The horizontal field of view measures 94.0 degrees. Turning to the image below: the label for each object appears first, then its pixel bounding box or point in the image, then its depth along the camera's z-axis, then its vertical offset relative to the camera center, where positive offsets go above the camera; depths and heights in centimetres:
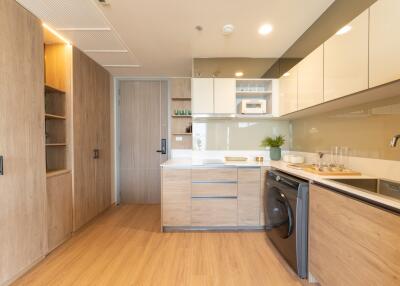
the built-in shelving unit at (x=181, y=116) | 310 +38
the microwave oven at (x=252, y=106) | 260 +46
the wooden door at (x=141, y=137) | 350 +3
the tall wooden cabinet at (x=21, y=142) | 145 -3
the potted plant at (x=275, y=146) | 274 -11
